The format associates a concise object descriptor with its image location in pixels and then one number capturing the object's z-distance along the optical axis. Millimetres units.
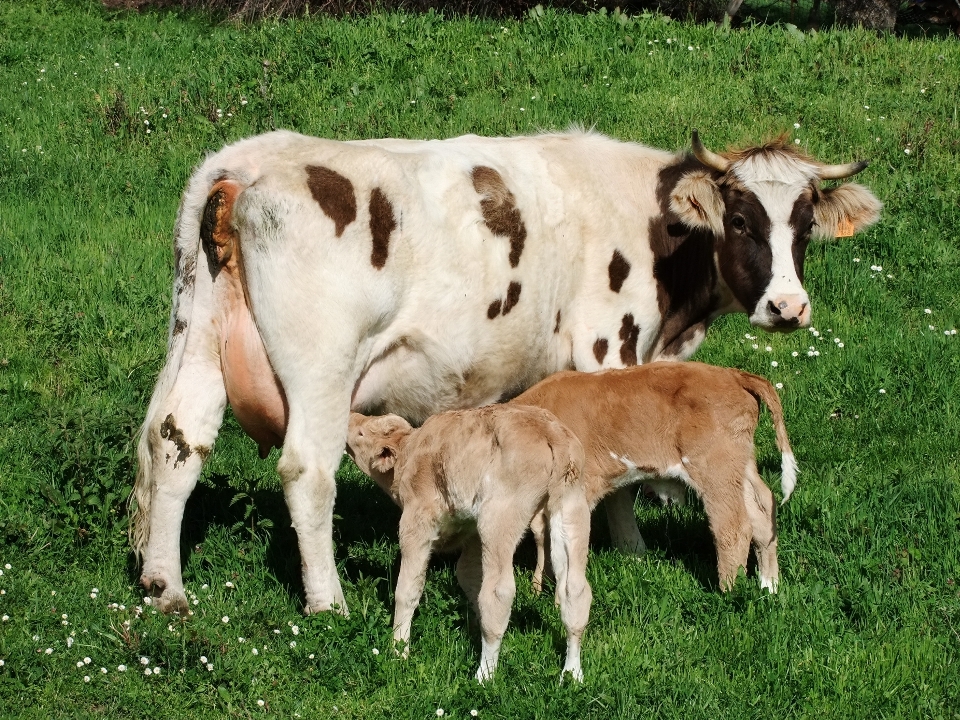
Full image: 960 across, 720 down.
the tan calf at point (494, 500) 5902
